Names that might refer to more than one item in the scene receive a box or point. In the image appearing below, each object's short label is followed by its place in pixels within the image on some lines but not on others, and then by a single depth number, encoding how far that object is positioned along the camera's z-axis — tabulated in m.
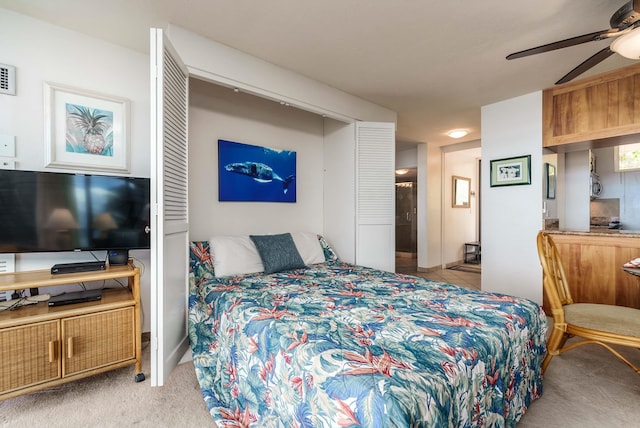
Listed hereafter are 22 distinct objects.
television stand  1.59
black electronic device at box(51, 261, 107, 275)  1.85
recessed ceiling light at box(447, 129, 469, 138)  4.81
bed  0.94
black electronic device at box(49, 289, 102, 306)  1.81
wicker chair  1.72
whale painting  2.94
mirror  6.15
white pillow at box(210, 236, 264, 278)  2.54
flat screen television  1.82
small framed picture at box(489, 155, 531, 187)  3.41
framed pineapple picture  2.13
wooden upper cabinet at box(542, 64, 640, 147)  2.83
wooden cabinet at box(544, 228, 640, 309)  2.73
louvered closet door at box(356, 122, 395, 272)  3.43
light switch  1.99
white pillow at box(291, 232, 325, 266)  3.12
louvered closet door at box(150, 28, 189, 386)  1.67
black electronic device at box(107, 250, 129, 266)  2.13
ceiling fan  1.61
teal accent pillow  2.67
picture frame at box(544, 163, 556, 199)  3.42
